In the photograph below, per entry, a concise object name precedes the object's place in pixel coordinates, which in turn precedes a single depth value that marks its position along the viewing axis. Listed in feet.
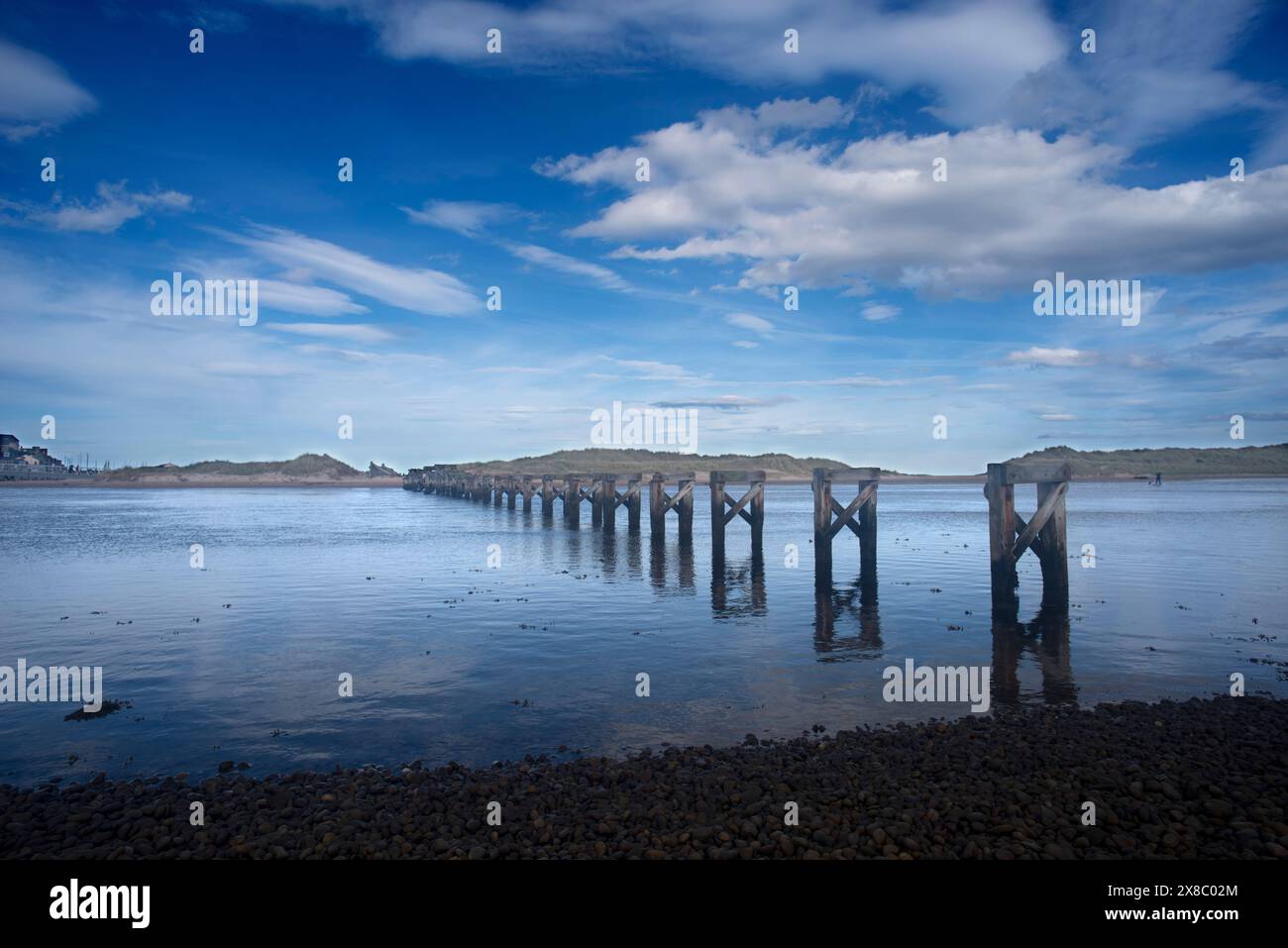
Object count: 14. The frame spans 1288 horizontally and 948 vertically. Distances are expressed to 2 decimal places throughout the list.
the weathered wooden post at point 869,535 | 74.25
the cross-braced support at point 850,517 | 74.38
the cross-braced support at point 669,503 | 111.86
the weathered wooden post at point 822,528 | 75.41
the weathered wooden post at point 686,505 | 111.55
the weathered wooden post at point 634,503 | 135.33
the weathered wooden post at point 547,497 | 179.32
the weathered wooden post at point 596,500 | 153.83
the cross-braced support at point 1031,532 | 56.13
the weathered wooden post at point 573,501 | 164.45
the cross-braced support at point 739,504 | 94.63
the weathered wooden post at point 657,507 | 118.01
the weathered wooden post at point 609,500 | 144.05
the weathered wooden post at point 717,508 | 96.17
